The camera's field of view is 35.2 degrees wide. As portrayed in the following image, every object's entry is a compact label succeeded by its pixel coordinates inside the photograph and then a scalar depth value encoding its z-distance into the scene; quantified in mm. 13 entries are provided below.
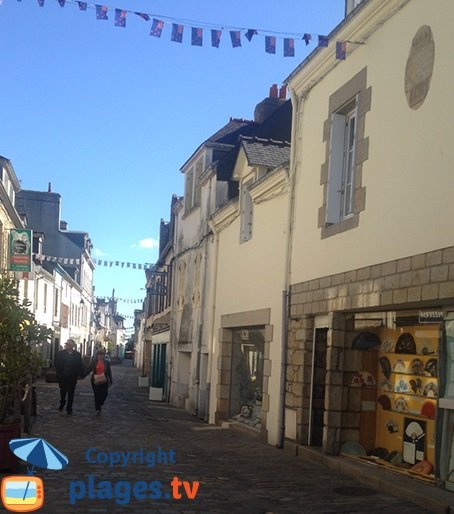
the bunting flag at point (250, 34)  8688
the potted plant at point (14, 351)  8188
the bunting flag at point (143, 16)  8609
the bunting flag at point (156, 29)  8594
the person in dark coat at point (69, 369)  14758
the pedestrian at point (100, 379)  15180
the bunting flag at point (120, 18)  8508
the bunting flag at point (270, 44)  8688
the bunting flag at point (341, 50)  8938
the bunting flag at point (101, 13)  8453
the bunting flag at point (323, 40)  8688
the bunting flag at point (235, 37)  8656
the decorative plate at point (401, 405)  8453
